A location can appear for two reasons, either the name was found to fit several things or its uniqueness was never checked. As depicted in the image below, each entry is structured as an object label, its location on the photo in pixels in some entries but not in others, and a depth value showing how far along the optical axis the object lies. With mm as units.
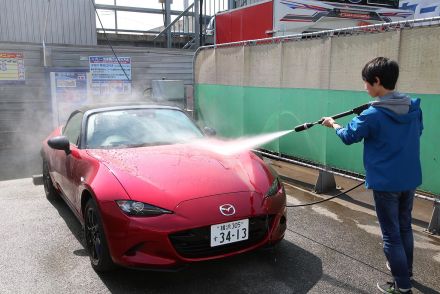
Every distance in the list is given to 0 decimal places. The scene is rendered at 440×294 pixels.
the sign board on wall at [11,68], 9664
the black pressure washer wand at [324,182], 5926
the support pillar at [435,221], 4415
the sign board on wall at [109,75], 10320
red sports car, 3154
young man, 3047
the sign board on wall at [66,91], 9773
